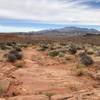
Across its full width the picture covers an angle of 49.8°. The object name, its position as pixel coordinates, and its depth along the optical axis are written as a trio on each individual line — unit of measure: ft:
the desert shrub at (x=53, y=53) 42.00
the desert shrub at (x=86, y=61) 30.37
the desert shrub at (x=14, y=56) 33.41
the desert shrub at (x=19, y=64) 28.95
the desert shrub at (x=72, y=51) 45.02
